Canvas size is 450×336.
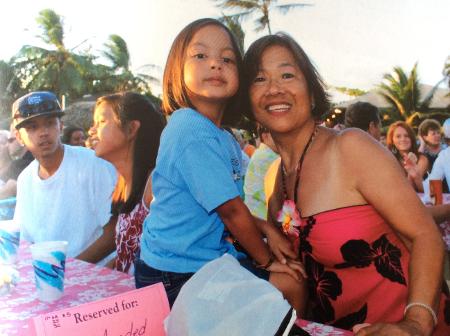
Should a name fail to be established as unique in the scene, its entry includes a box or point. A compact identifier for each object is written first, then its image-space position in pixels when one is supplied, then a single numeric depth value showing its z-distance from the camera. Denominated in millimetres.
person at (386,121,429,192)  3164
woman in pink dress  812
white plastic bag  518
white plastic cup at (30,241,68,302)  976
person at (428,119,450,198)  2633
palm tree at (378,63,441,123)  12256
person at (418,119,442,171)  3434
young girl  928
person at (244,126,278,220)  2115
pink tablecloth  945
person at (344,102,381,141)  2439
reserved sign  634
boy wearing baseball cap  1815
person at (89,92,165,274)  1529
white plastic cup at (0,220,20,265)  1219
